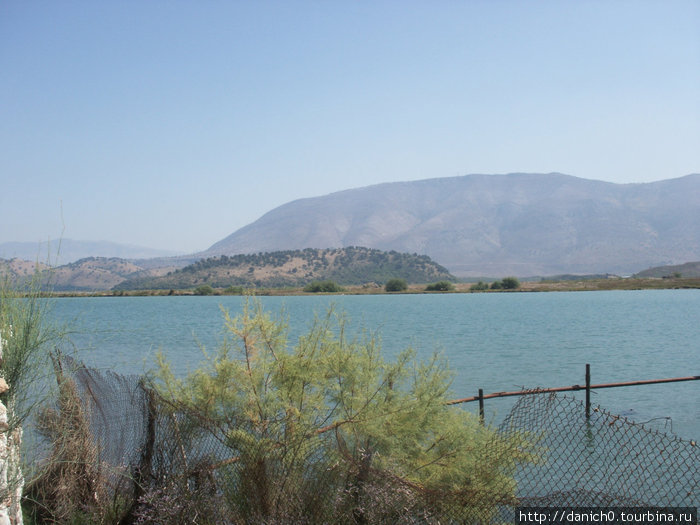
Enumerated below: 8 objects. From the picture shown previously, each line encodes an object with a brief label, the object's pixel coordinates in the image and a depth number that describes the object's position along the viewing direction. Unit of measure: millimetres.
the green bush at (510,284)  131000
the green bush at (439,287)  131875
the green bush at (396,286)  131000
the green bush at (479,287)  131562
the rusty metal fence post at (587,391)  15498
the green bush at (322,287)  125062
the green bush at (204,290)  127000
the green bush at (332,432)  5484
